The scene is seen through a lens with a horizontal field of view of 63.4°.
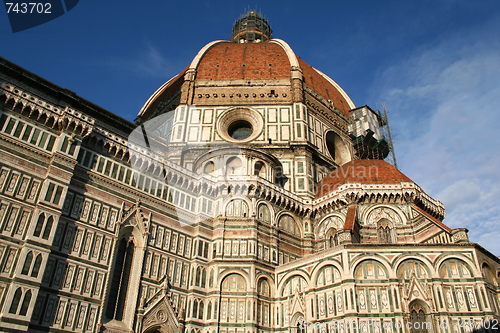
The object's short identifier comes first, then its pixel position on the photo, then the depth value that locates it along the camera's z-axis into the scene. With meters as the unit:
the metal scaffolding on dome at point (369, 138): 38.75
